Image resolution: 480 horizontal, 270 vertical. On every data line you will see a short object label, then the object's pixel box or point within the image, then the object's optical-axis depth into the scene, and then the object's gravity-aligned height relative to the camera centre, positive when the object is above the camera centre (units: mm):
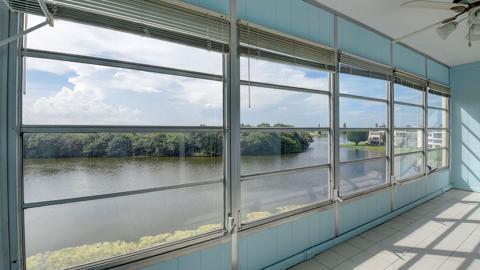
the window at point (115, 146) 1462 -85
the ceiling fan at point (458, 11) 2166 +1230
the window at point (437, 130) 4996 +50
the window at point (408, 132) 4055 +7
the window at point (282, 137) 2279 -47
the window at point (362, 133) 3156 -6
